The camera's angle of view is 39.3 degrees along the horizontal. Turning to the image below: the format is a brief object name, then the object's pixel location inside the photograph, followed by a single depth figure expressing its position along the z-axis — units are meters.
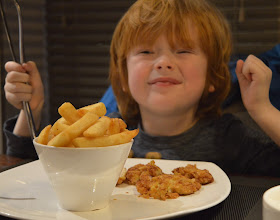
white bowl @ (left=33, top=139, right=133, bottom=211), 0.76
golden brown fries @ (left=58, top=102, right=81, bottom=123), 0.80
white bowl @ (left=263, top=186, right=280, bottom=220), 0.52
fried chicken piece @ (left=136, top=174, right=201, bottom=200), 0.88
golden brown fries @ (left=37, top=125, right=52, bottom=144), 0.80
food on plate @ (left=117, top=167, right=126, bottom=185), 0.98
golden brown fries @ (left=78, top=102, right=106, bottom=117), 0.83
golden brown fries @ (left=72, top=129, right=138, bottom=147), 0.76
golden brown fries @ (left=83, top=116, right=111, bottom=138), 0.74
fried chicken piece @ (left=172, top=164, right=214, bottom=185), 0.98
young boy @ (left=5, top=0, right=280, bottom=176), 1.49
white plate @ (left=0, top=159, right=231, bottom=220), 0.77
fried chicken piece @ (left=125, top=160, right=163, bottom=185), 0.99
